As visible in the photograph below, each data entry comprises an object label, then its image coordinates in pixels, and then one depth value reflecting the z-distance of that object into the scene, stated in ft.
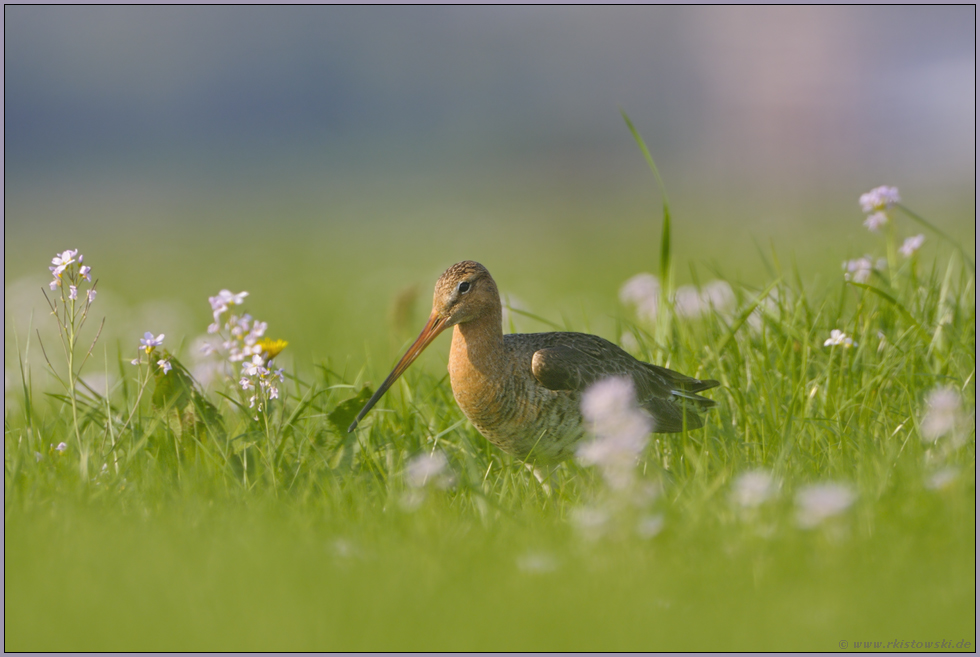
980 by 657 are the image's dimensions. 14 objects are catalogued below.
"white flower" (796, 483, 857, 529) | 18.87
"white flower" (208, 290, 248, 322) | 30.48
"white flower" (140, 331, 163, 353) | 28.86
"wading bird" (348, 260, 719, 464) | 32.58
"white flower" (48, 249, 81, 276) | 27.84
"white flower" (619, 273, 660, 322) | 49.60
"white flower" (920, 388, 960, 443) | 21.91
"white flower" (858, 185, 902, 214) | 37.70
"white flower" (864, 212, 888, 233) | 38.50
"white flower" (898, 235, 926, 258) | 38.19
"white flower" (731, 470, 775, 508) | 20.27
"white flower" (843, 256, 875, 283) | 39.04
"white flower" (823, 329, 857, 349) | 33.01
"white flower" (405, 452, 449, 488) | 26.16
